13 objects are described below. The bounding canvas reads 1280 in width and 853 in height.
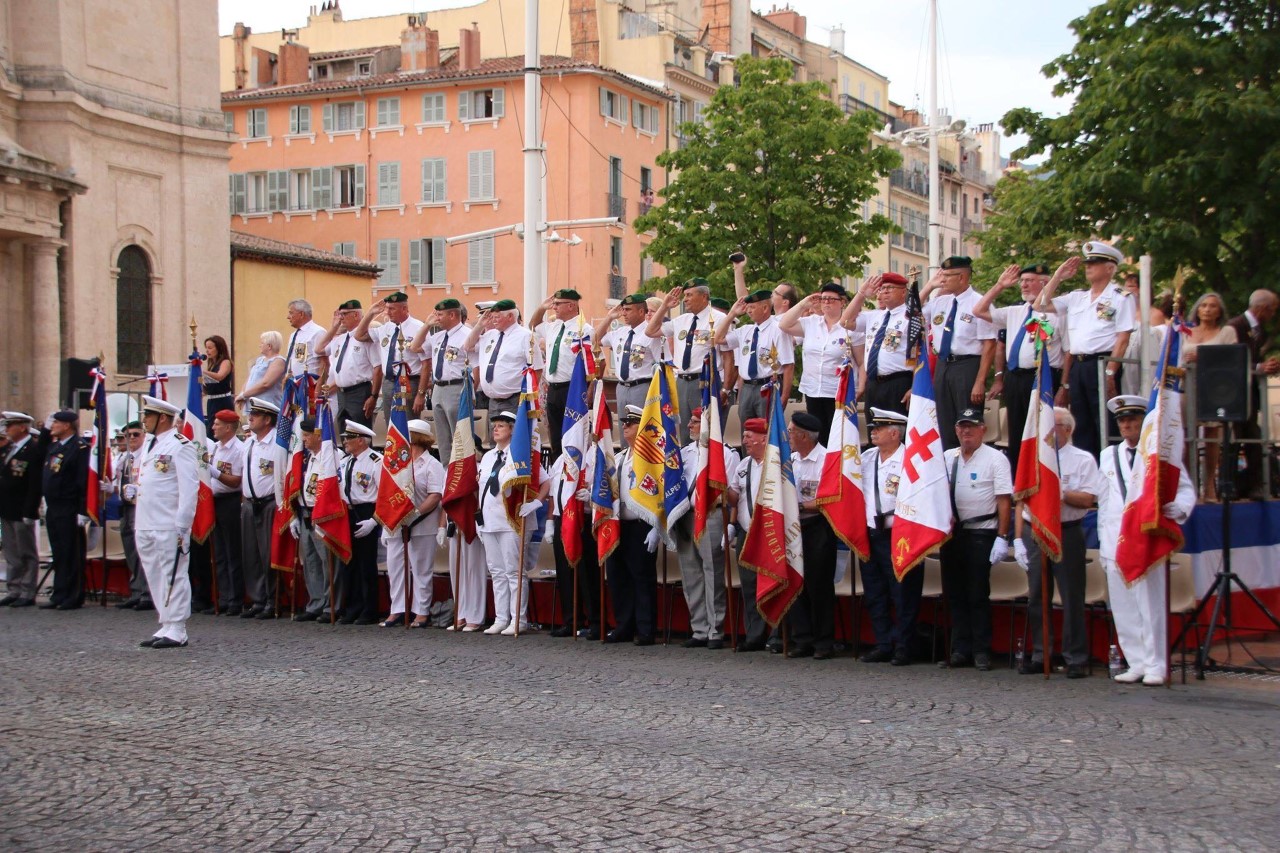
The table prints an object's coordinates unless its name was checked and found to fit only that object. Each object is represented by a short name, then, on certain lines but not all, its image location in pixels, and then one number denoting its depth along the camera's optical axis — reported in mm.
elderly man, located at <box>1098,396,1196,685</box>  11773
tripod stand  11977
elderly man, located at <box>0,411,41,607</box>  19094
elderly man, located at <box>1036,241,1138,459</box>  13961
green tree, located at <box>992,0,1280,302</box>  19656
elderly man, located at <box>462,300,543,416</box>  17281
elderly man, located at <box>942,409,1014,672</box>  12648
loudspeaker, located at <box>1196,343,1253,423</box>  12008
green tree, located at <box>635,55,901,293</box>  42781
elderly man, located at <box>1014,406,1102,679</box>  12148
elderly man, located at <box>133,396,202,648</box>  14164
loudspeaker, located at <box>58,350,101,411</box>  20266
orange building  57906
